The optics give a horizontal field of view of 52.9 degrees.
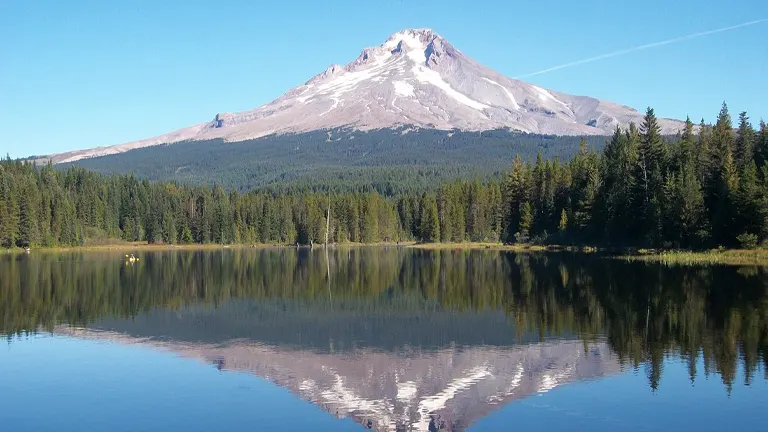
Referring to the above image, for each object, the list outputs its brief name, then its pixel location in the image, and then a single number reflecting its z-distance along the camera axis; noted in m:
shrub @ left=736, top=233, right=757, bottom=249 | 72.49
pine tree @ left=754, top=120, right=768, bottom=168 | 85.19
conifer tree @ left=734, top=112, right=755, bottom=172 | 85.38
